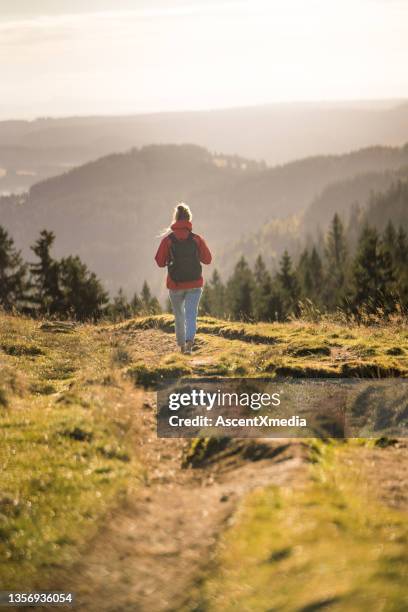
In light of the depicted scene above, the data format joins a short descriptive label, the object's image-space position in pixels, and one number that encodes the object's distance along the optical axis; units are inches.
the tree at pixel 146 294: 4092.0
